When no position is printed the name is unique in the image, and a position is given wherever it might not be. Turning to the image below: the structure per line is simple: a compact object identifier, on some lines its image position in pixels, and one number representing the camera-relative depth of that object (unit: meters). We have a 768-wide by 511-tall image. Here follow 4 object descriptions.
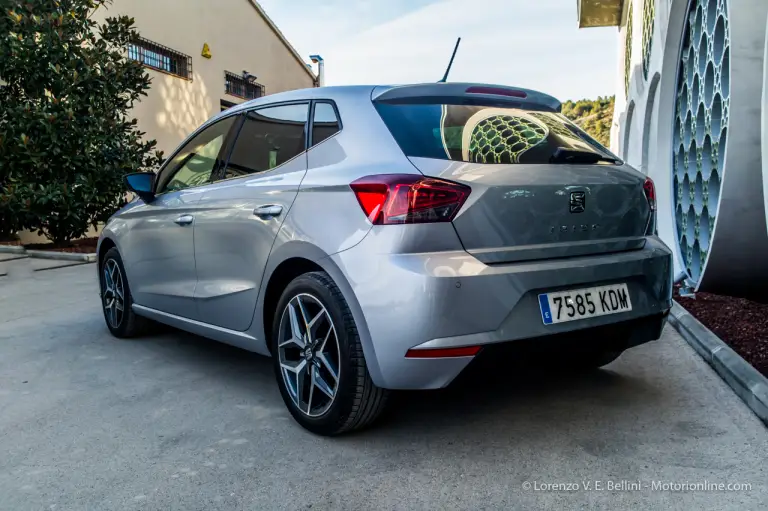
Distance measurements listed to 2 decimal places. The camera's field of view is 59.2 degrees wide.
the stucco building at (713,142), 4.59
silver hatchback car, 2.56
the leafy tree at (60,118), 9.72
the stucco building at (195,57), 14.23
